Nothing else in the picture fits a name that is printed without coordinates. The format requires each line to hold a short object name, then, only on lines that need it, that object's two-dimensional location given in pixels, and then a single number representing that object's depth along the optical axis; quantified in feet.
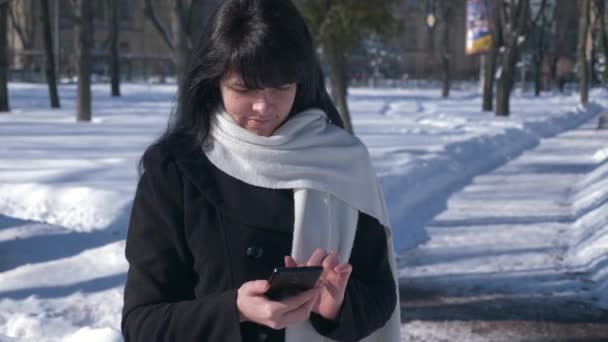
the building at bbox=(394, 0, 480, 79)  255.91
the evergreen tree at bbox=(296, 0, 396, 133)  46.26
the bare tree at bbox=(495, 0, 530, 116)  89.66
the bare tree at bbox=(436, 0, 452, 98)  143.02
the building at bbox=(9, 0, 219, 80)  171.42
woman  6.50
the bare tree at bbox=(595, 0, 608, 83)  62.03
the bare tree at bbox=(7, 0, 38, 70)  161.99
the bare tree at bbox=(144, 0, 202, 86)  54.44
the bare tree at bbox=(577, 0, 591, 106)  108.47
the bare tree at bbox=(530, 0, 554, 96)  143.23
